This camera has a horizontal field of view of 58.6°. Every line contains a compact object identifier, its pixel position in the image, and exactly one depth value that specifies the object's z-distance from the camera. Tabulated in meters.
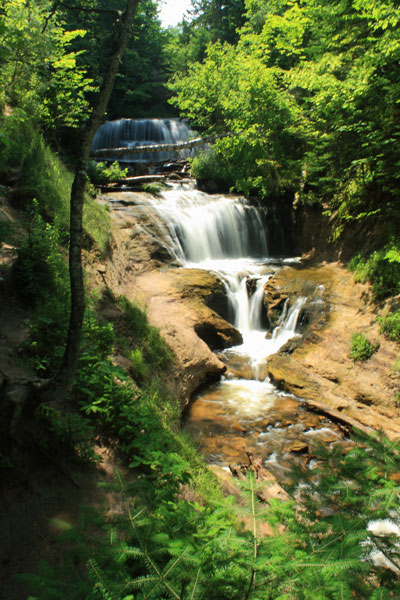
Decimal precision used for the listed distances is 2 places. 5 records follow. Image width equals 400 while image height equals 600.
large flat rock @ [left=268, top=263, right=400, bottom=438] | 6.56
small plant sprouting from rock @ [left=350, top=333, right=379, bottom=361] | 7.28
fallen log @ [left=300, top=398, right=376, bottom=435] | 6.25
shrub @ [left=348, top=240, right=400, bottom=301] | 7.68
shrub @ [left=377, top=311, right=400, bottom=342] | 6.98
